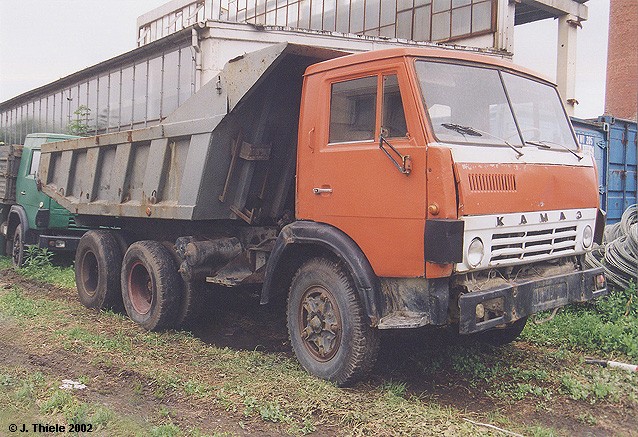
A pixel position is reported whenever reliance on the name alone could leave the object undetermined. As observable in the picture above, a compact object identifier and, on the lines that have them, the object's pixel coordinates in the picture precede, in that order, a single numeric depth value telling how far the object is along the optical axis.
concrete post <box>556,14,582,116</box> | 16.75
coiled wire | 6.70
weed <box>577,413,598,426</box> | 4.04
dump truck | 4.14
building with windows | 13.84
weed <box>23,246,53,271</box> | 9.94
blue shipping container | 9.59
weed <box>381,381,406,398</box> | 4.43
